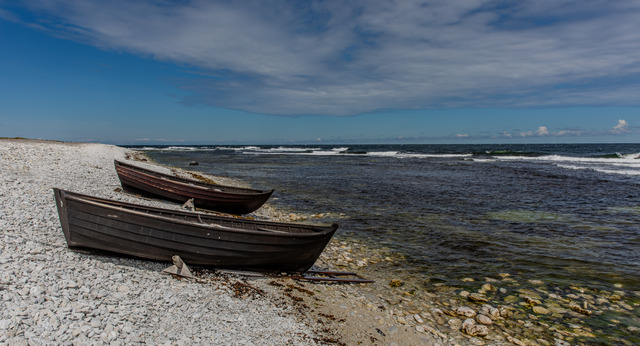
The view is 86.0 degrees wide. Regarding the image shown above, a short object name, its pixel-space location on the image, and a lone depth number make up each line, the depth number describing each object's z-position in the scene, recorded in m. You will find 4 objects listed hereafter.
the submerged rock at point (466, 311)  7.67
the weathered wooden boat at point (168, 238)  8.11
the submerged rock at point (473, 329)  6.94
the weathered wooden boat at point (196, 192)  15.52
